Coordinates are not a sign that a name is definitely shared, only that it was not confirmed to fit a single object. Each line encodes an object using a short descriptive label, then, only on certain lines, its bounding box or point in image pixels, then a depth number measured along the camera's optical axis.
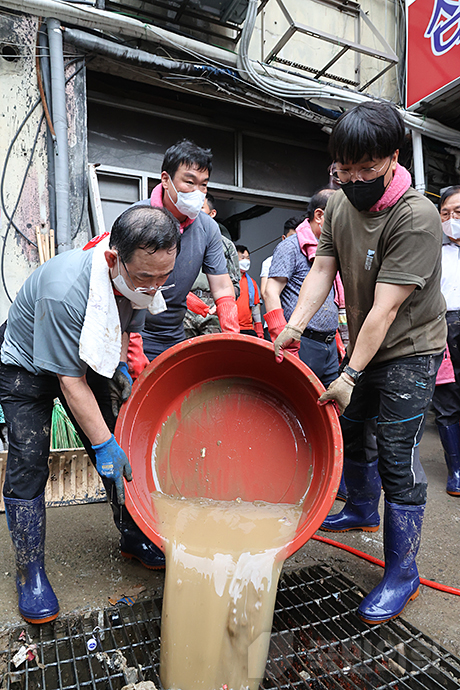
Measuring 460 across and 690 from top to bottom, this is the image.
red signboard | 4.62
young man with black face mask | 1.73
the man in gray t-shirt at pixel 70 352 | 1.58
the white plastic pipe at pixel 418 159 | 5.55
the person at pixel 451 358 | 3.25
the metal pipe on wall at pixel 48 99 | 3.85
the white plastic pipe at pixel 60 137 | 3.80
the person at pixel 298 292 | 2.92
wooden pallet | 2.95
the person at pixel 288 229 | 4.75
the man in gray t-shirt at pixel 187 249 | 2.35
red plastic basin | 2.04
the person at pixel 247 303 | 4.88
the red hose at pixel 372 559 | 2.07
